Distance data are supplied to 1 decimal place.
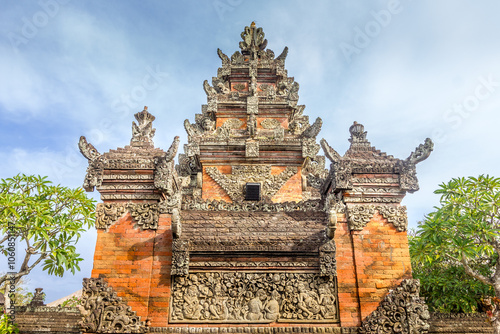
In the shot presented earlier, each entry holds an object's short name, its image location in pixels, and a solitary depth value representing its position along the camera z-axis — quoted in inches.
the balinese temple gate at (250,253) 319.0
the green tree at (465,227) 381.7
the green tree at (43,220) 369.1
